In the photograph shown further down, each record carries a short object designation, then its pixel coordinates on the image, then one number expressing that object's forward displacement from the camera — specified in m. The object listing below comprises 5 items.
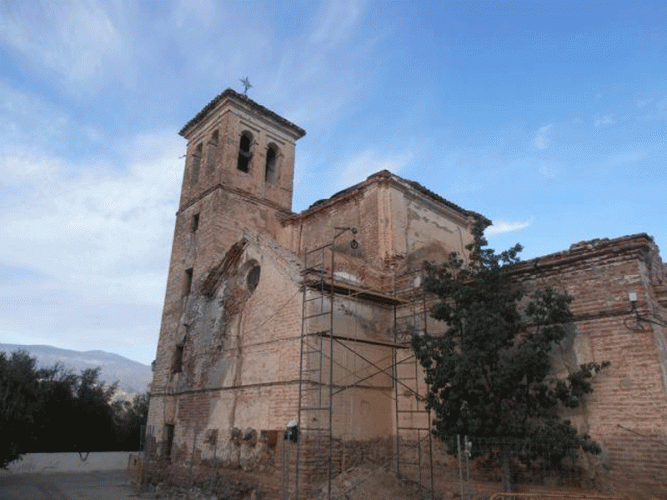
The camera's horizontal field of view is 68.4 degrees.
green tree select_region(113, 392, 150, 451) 26.84
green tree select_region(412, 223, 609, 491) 8.45
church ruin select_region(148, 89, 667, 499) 8.88
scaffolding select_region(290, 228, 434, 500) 10.59
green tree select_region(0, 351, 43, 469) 11.69
